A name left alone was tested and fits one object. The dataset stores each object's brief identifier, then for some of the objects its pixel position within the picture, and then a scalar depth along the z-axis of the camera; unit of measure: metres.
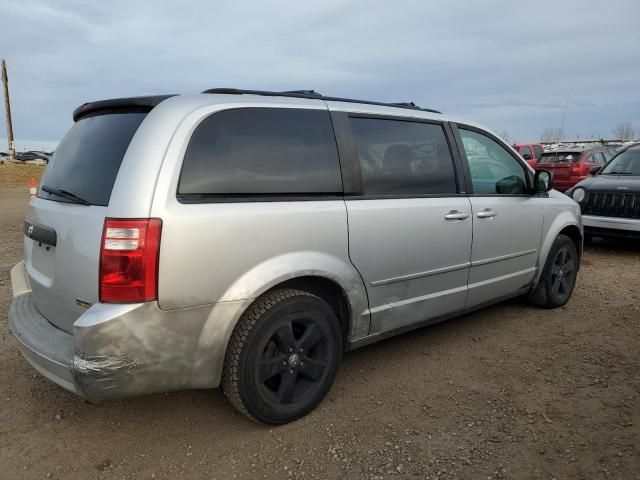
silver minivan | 2.30
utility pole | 34.00
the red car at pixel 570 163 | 12.80
